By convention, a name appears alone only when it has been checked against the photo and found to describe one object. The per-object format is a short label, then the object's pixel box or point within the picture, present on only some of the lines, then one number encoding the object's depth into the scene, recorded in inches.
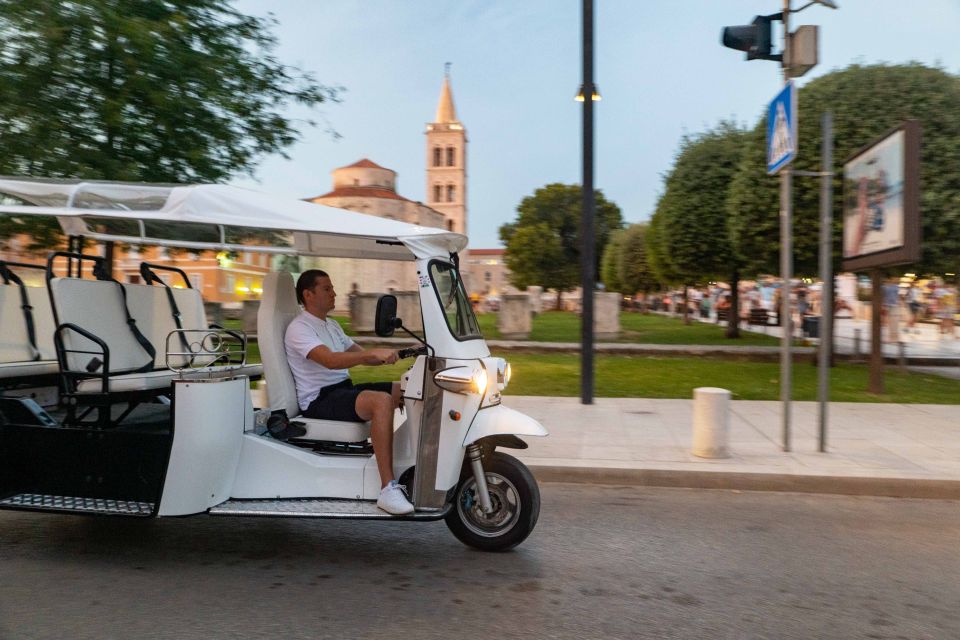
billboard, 352.8
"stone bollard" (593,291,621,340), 842.8
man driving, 176.9
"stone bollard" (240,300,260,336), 849.5
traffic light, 281.3
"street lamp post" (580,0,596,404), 407.5
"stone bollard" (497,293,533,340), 847.1
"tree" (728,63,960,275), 517.7
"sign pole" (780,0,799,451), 279.1
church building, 3298.7
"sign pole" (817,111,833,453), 277.3
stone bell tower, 4421.8
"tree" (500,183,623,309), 2502.5
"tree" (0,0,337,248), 377.1
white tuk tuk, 171.5
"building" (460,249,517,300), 5734.7
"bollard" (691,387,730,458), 283.3
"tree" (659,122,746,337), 901.2
